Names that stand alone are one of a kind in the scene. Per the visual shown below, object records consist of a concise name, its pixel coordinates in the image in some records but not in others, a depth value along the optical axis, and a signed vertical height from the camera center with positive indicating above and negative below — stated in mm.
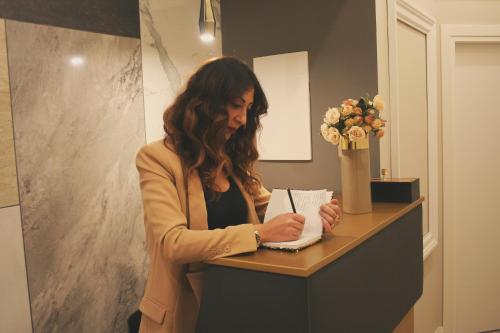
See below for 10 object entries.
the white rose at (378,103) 1939 +133
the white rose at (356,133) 1896 +11
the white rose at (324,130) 1980 +30
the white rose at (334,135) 1938 +7
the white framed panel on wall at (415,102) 2549 +199
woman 1251 -175
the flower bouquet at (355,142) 1930 -25
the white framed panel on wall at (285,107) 2645 +185
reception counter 1107 -396
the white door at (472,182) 3361 -384
